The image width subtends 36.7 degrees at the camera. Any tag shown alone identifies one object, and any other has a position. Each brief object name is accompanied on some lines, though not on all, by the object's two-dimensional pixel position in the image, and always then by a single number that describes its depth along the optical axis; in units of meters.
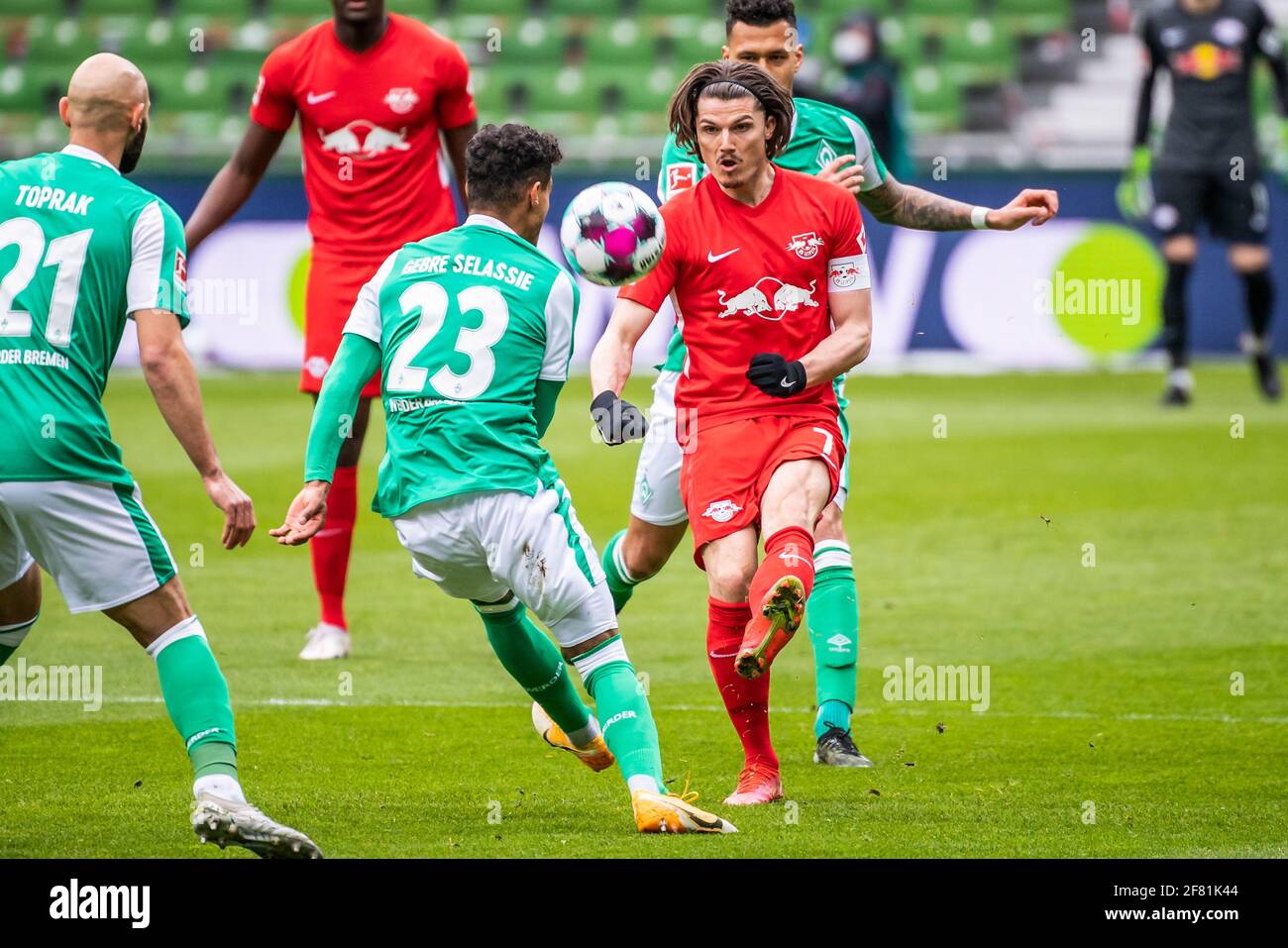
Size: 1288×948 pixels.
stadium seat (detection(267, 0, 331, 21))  23.56
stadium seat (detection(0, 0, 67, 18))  23.41
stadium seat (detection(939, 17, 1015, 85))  23.47
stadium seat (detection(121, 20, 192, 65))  23.06
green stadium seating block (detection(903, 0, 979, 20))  24.14
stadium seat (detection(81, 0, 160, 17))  23.52
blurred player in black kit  15.32
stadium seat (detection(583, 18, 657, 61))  23.55
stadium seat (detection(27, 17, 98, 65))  22.98
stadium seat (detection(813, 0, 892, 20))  23.19
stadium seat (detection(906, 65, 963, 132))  22.89
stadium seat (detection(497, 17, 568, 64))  23.59
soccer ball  5.41
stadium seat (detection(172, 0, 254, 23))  23.59
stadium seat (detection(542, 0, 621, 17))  24.28
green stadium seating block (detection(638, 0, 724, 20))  24.03
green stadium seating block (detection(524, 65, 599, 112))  22.84
